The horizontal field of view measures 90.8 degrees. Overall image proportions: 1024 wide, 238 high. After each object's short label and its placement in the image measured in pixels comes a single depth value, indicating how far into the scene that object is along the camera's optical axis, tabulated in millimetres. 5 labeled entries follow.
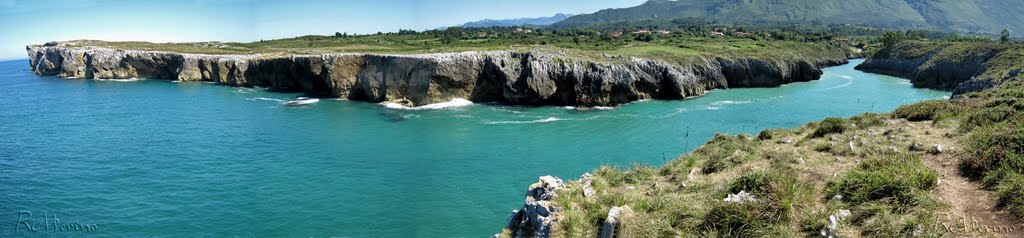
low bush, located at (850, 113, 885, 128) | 17609
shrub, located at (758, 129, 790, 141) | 18605
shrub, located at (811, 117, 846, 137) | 17047
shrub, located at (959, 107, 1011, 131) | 14433
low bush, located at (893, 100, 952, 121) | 17812
